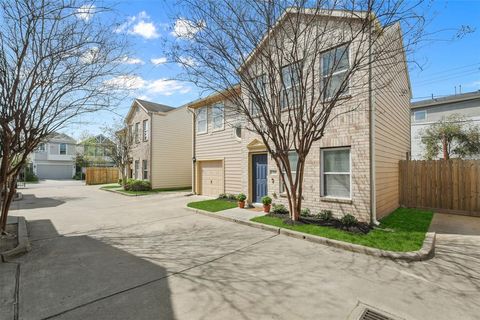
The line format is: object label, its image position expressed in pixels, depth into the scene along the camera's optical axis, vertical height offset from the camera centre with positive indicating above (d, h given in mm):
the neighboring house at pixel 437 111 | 20469 +4897
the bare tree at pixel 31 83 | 5441 +2025
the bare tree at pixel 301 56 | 6334 +3231
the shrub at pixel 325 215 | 7806 -1560
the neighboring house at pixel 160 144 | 19031 +1797
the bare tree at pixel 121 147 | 21234 +1722
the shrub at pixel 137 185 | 17938 -1352
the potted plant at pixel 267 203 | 9359 -1386
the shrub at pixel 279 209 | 8945 -1560
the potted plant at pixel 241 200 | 10349 -1401
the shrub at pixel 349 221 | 6912 -1543
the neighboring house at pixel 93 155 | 35931 +1826
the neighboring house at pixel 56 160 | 40219 +1152
